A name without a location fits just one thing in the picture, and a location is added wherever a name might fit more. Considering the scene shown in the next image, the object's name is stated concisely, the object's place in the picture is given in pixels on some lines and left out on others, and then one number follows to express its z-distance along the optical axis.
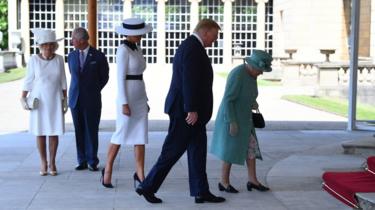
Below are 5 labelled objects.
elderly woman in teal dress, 16.06
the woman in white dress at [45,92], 18.53
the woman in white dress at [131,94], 16.44
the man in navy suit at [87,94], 19.62
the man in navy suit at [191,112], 14.70
